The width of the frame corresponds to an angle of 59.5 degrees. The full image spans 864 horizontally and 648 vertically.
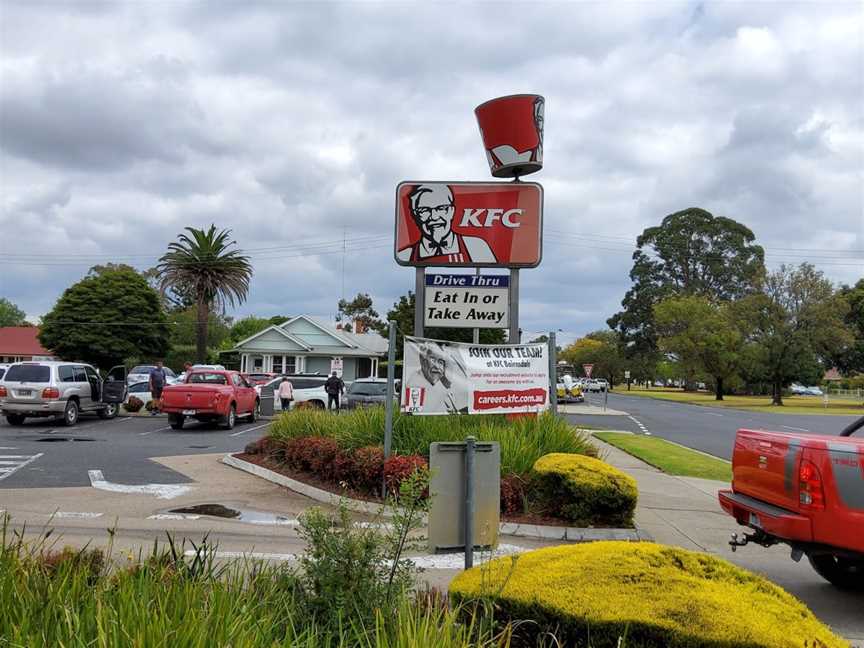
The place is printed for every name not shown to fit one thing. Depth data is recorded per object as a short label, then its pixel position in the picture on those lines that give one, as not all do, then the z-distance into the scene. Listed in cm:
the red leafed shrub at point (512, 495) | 937
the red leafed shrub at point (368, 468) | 1019
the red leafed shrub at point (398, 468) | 967
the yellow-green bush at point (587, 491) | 885
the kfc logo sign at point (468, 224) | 1268
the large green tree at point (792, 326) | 5706
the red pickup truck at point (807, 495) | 580
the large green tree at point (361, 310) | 9350
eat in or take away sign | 1253
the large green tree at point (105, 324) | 4034
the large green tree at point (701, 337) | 6316
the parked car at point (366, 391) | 2548
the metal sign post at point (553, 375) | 1144
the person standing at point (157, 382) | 2923
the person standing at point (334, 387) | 2766
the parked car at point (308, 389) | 3031
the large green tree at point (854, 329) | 6794
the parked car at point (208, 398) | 2223
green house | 5094
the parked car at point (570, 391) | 4912
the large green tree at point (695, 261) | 8925
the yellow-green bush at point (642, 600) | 364
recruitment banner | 1052
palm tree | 5122
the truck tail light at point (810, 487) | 591
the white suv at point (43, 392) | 2208
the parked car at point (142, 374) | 3786
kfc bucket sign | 1259
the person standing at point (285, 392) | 2844
